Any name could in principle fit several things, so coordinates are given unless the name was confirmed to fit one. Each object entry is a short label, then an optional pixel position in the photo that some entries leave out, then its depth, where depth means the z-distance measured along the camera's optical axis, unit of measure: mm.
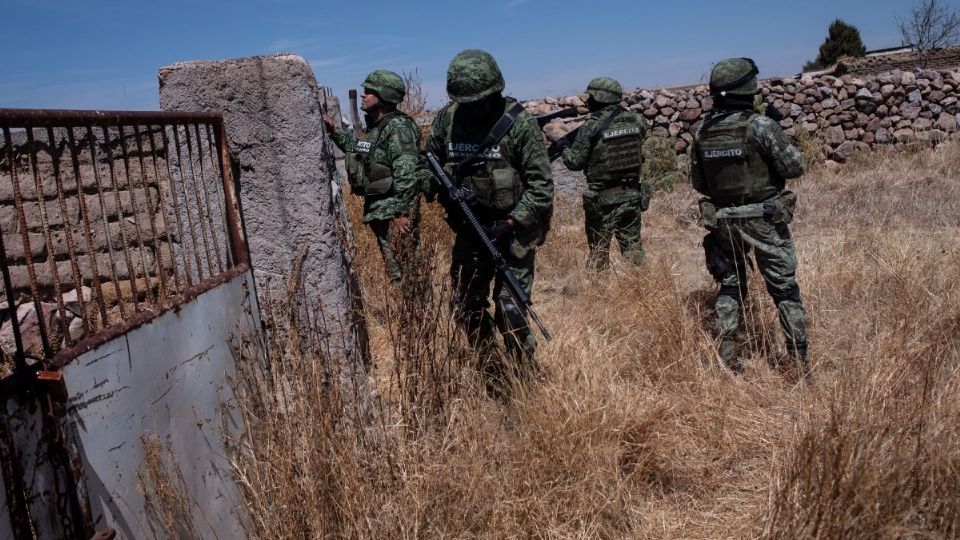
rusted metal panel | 1592
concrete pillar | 2588
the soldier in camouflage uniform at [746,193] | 3639
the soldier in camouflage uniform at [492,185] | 3262
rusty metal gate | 1408
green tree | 26406
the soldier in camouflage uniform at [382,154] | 4551
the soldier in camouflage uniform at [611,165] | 5516
